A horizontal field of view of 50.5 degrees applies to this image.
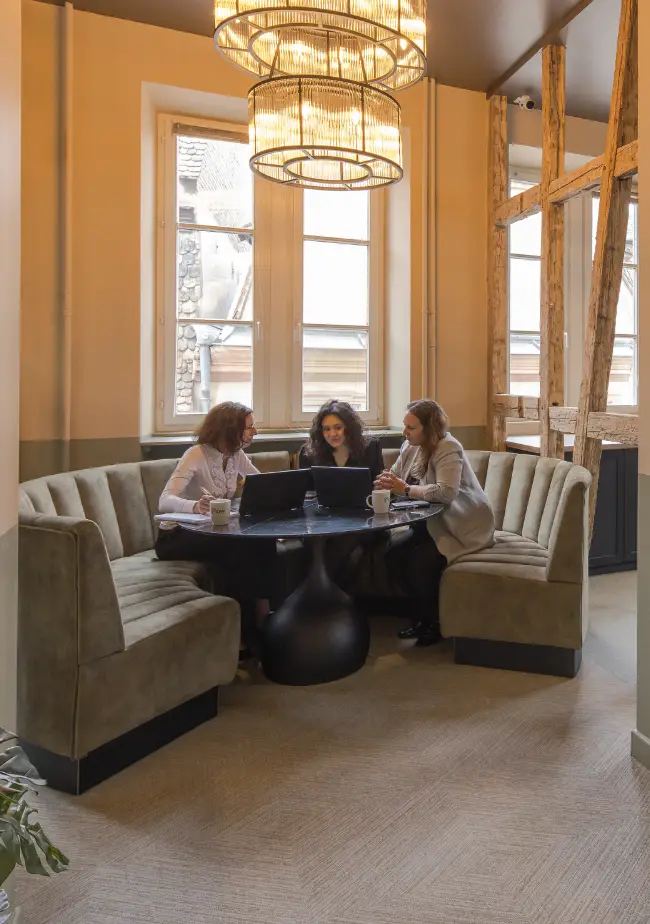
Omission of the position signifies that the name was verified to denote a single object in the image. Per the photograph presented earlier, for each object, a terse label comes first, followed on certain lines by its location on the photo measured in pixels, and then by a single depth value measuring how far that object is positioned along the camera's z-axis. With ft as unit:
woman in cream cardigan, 10.95
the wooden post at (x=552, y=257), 13.62
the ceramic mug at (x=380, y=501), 9.74
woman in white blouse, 10.61
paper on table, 9.36
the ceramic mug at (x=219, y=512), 9.14
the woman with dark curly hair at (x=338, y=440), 11.87
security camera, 15.15
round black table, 9.49
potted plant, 3.06
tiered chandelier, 7.97
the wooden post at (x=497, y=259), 15.40
